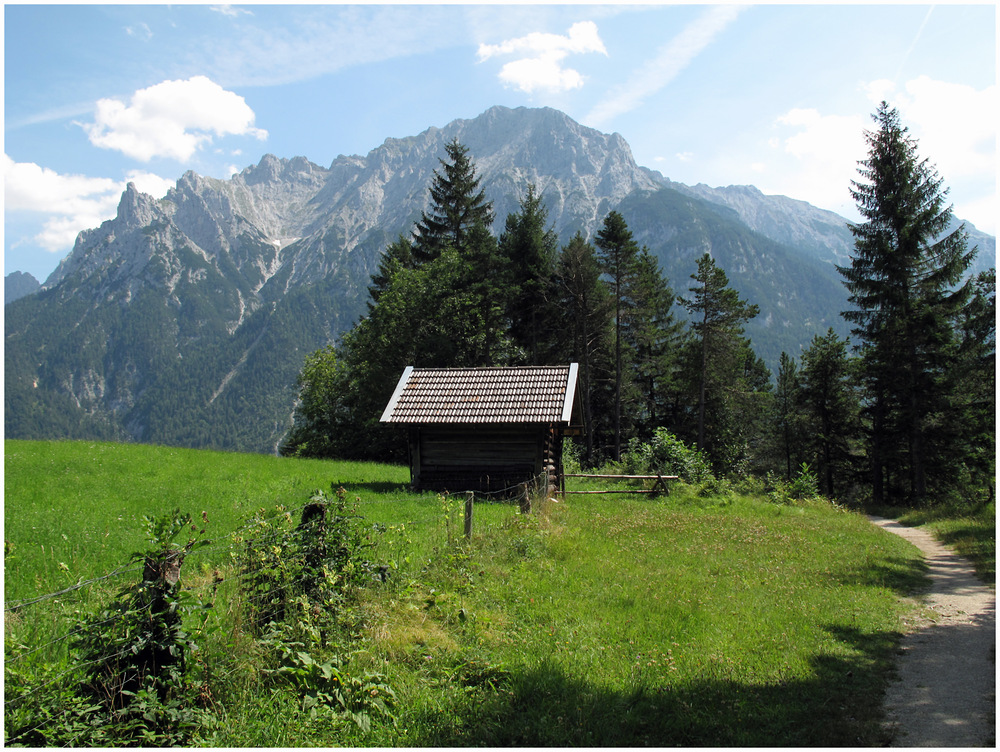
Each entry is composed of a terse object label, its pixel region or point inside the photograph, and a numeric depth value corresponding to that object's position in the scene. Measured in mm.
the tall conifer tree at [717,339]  38750
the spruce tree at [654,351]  41219
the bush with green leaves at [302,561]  5992
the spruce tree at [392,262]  44969
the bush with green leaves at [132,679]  4266
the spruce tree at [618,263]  38125
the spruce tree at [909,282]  26766
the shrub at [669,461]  24719
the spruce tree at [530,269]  38125
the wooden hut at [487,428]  18547
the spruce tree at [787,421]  50031
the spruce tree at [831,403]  42094
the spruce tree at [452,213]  43500
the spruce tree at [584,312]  36781
